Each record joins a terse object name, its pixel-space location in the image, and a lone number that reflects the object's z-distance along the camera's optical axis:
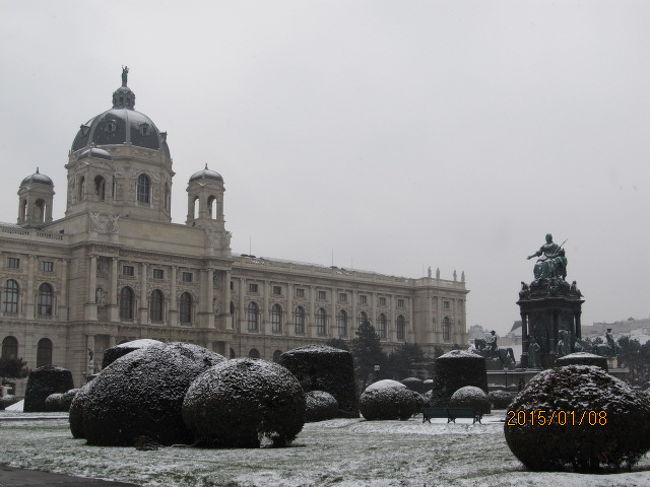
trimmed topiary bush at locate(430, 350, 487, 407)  30.11
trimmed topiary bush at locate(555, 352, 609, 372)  28.16
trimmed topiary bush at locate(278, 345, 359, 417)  26.67
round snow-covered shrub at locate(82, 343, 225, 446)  16.28
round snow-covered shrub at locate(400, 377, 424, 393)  60.50
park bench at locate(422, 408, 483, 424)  24.20
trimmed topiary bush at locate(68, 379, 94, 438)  17.83
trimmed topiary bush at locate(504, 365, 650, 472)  11.06
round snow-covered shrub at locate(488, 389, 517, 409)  32.62
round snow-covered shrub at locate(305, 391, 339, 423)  25.20
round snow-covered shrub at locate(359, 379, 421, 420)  26.72
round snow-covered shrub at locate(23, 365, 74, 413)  40.34
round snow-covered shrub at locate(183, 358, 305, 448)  15.49
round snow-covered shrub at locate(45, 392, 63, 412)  38.91
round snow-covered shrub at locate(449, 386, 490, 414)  27.75
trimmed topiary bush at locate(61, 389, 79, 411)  37.19
